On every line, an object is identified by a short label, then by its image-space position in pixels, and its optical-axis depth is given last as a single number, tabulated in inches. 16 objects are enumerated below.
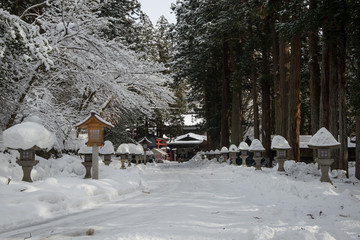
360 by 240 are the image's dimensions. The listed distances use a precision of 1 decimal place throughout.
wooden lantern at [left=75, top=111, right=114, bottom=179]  498.3
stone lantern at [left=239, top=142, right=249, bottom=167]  840.3
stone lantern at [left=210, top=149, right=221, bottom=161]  1159.8
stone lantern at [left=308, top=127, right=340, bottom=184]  422.9
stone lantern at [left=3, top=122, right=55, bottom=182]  378.6
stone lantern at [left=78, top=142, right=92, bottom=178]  526.0
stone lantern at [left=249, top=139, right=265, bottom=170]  690.8
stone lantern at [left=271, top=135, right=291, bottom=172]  579.2
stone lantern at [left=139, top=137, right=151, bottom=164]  1310.5
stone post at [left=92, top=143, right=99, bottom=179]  492.4
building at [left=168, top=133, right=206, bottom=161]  2081.7
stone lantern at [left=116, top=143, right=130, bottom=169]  919.0
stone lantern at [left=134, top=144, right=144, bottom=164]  1109.0
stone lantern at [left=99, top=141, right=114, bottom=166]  750.5
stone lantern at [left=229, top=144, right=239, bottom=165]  893.2
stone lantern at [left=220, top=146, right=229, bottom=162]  991.6
